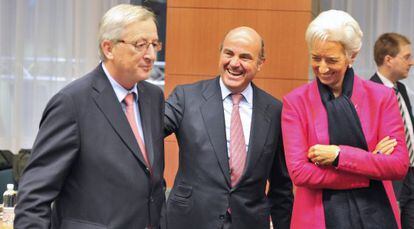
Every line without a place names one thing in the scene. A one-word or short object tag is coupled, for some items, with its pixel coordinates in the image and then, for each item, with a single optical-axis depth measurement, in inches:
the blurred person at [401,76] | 216.1
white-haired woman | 111.7
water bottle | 154.2
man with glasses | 94.5
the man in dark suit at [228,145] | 124.6
